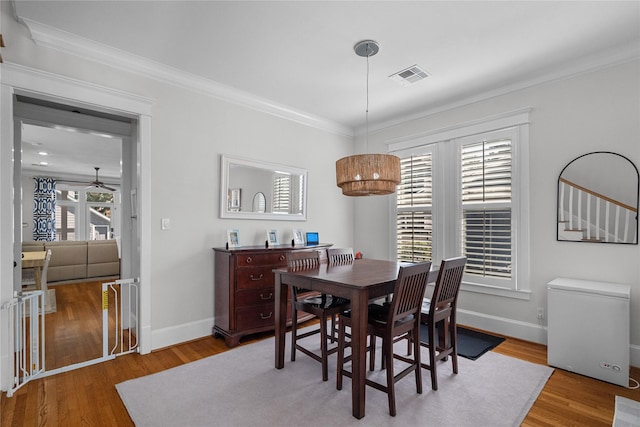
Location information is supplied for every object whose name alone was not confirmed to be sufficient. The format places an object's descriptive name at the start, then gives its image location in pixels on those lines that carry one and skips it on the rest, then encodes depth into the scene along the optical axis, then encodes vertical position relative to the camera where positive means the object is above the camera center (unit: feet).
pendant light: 8.68 +1.15
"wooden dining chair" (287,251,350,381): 8.34 -2.50
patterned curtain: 27.99 +0.43
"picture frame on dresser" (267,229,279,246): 13.16 -0.95
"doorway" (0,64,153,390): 7.86 +1.66
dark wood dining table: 6.69 -1.76
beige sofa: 20.68 -3.05
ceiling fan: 25.71 +2.41
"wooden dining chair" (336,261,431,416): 6.73 -2.46
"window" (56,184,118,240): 30.25 -0.01
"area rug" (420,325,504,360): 9.90 -4.28
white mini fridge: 8.07 -3.02
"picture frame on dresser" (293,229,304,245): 13.93 -1.02
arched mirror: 9.09 +0.42
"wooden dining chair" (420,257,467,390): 7.73 -2.50
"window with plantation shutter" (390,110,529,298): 11.35 +0.41
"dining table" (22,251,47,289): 14.44 -2.16
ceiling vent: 10.53 +4.67
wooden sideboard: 10.62 -2.60
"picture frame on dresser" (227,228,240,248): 11.89 -0.89
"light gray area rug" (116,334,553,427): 6.61 -4.20
